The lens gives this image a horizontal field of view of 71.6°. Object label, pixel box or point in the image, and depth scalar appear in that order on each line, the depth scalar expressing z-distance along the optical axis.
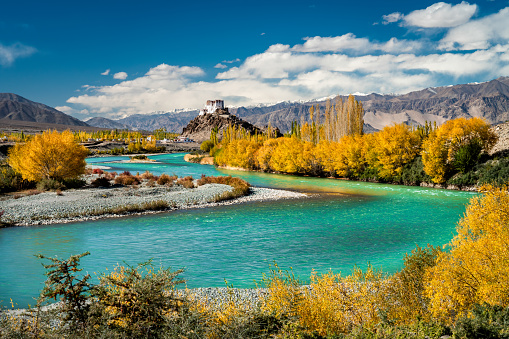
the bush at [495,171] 42.32
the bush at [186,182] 44.65
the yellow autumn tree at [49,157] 37.94
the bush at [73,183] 40.34
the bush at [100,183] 42.68
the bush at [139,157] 110.82
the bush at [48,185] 37.78
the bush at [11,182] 37.81
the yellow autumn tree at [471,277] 9.00
